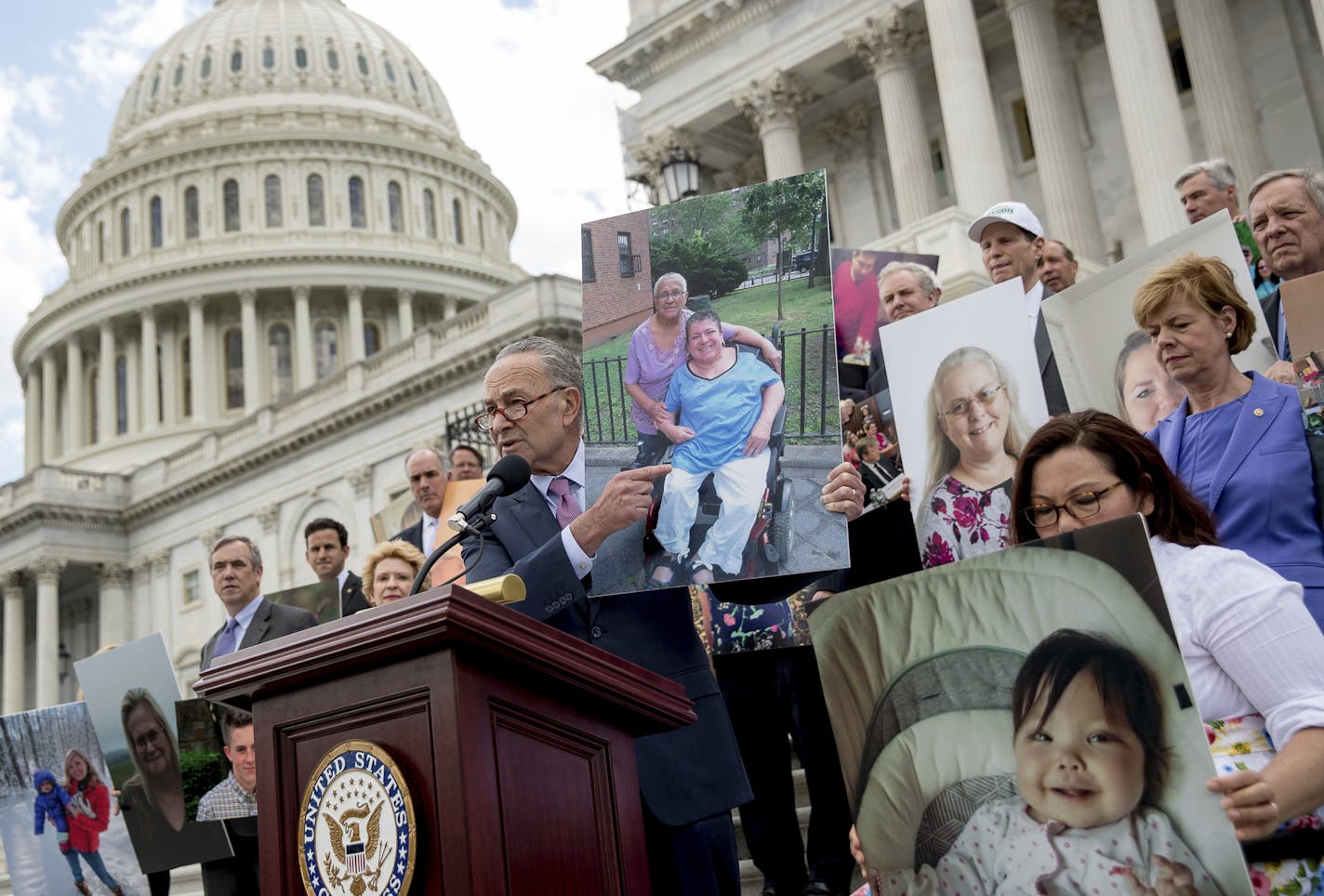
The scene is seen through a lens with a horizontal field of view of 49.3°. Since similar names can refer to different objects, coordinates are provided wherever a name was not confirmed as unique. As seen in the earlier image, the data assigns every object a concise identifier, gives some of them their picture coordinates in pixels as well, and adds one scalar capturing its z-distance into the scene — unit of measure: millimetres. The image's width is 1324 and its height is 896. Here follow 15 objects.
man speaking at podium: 3719
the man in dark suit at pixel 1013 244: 5949
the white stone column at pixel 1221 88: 22344
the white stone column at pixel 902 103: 25031
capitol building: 42188
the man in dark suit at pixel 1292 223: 5105
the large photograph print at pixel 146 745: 6594
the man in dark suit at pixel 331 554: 8094
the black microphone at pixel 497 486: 3412
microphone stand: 3218
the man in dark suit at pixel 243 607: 6871
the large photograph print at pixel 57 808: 7125
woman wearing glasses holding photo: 2791
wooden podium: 2768
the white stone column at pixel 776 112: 27125
